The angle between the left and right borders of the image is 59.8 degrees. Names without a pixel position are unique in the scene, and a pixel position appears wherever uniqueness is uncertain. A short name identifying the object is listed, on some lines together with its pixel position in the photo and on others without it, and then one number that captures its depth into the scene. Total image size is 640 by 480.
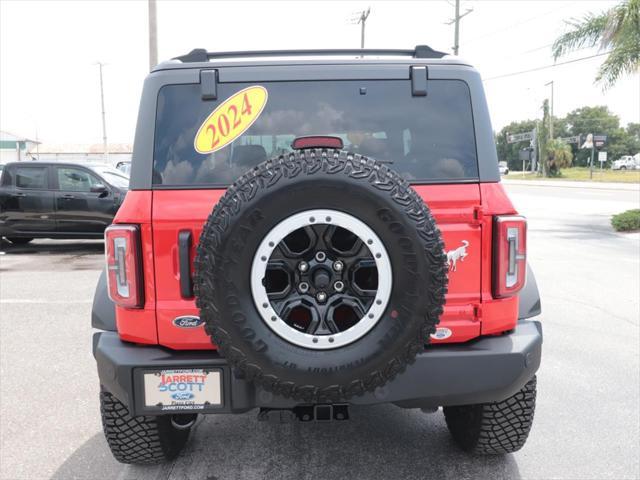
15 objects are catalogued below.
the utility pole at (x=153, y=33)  15.80
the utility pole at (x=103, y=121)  45.53
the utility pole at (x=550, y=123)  63.15
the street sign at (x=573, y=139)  85.39
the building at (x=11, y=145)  85.38
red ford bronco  2.05
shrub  12.84
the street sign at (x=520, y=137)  83.44
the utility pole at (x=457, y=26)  31.97
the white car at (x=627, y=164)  84.00
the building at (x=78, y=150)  87.62
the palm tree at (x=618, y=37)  13.52
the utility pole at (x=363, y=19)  36.25
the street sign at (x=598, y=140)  57.47
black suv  10.09
